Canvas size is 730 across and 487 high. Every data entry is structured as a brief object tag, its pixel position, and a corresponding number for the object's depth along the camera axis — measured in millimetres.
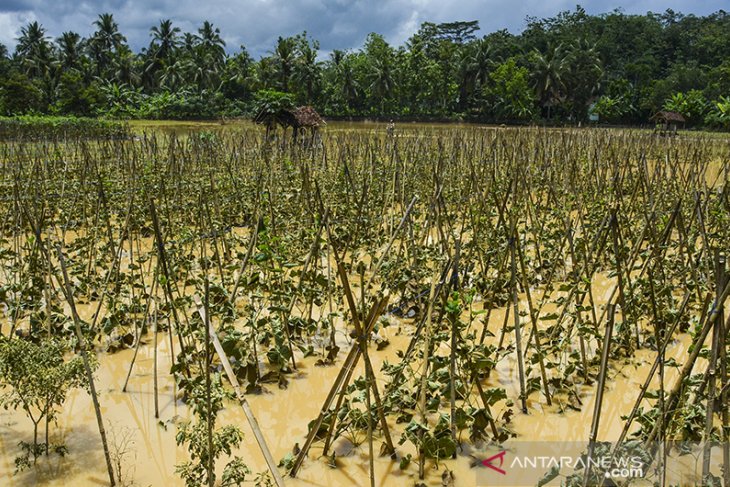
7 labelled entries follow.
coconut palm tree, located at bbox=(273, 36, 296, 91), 39125
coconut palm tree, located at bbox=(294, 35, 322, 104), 39062
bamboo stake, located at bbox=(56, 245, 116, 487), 2213
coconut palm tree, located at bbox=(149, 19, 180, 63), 45688
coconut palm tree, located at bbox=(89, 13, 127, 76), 44188
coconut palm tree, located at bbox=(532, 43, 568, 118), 36938
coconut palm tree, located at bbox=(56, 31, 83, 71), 41000
